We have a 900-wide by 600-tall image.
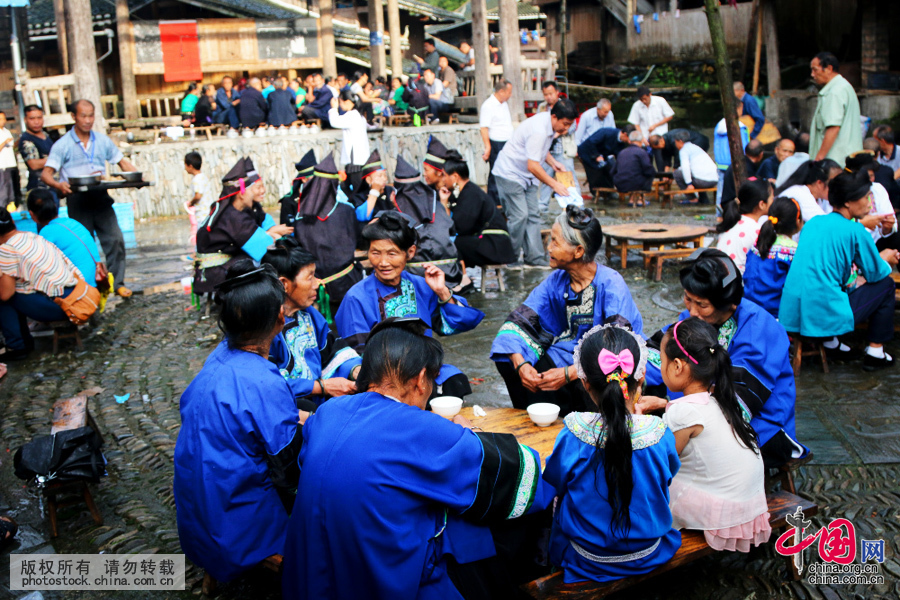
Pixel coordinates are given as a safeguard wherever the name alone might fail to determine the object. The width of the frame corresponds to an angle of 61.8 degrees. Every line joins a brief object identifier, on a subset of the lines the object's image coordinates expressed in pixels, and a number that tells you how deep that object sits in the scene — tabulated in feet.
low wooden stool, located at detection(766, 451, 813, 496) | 11.86
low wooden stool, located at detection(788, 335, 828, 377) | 17.92
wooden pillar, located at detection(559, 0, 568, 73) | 80.43
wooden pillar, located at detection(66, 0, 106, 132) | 38.02
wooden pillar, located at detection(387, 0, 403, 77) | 66.08
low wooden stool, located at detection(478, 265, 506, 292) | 26.43
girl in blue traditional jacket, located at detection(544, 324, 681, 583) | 8.63
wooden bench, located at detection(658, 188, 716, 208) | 41.30
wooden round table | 26.81
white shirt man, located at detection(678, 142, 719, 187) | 41.34
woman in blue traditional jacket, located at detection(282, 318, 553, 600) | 7.86
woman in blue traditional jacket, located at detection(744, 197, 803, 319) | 17.70
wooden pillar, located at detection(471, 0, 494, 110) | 47.44
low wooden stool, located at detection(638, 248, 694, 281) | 26.94
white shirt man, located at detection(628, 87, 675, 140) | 45.44
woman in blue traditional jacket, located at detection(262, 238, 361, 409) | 12.46
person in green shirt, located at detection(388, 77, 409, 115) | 60.75
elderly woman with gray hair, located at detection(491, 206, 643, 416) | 13.28
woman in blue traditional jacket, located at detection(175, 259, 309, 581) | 9.40
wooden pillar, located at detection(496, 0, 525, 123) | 44.11
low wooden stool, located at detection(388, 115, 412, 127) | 58.29
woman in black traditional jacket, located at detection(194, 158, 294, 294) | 21.78
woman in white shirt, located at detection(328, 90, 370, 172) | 40.96
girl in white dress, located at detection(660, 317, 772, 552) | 9.68
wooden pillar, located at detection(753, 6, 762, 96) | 51.49
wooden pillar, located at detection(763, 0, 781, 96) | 49.06
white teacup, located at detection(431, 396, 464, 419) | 11.27
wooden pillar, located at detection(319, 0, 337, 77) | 65.67
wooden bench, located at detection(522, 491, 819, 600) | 8.94
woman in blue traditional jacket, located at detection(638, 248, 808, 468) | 11.41
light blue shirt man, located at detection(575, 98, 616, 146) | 45.32
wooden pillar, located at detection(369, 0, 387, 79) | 63.16
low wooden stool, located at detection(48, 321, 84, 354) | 22.15
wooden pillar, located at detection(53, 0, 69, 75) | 55.62
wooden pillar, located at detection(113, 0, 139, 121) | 61.36
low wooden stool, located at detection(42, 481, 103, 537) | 12.25
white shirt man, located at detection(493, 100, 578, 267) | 27.22
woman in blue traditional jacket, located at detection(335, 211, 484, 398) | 13.64
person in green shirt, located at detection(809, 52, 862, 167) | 23.98
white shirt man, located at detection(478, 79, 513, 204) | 35.99
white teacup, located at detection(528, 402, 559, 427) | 11.30
